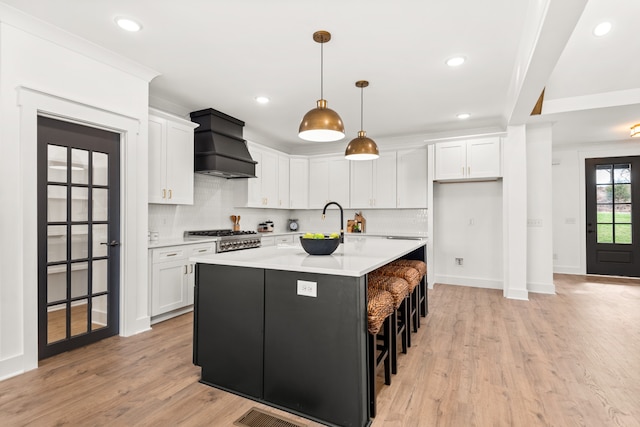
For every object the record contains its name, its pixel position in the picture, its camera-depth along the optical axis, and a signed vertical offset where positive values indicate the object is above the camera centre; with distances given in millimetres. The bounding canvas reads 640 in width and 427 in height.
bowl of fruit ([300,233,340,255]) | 2510 -210
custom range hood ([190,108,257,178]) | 4590 +953
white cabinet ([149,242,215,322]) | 3715 -734
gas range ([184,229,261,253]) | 4574 -321
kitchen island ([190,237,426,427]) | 1907 -716
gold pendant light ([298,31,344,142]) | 2557 +691
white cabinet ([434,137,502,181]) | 5273 +881
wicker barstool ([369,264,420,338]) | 3049 -571
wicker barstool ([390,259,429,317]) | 3639 -676
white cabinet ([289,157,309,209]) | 6633 +637
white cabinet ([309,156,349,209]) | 6490 +660
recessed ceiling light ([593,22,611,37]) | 3157 +1758
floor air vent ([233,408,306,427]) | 1956 -1201
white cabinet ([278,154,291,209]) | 6340 +628
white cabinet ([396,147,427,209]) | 5902 +639
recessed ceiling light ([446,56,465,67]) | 3338 +1534
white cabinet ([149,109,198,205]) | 3975 +692
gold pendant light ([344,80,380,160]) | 3426 +662
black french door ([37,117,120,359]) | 2795 -174
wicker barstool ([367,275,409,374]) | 2529 -628
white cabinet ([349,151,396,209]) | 6121 +593
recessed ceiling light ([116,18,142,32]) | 2723 +1555
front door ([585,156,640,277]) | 6418 -8
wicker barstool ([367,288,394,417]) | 2045 -734
